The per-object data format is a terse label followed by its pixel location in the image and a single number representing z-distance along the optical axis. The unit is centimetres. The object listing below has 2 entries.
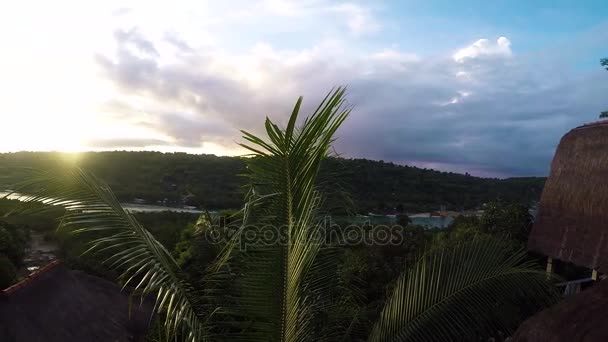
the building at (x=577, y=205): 878
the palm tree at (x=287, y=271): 282
